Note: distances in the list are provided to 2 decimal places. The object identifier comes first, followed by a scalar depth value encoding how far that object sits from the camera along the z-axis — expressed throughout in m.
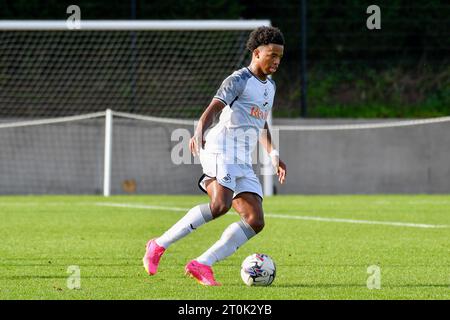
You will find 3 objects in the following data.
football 15.09
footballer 15.75
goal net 41.75
